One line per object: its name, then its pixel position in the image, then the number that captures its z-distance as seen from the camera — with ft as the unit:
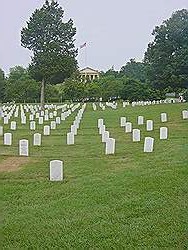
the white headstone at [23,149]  39.47
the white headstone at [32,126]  67.58
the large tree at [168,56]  98.59
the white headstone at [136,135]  46.98
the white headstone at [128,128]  56.94
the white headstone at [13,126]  67.73
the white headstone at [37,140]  46.55
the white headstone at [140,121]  65.78
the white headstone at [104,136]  47.14
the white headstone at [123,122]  66.33
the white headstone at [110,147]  38.88
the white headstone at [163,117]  69.64
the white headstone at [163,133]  46.88
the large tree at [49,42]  86.43
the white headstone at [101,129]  57.16
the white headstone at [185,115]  71.60
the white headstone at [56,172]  27.89
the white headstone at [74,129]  57.29
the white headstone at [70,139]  47.05
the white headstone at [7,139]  47.62
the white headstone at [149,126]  56.90
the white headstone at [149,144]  38.34
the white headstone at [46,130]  57.26
